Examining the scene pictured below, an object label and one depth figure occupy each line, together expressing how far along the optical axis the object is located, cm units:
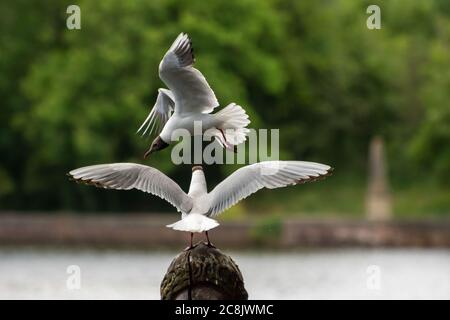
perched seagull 1193
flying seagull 1441
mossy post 1144
